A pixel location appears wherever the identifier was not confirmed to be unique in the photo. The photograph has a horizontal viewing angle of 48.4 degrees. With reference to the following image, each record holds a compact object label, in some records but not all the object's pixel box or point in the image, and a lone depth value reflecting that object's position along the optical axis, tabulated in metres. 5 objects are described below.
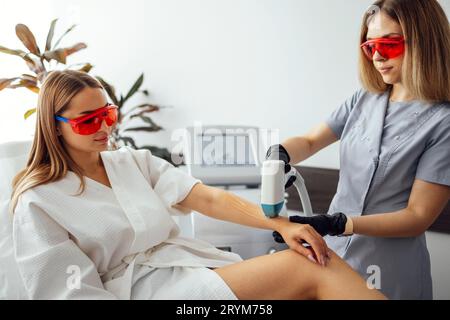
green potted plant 2.52
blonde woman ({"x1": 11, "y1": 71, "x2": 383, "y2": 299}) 1.26
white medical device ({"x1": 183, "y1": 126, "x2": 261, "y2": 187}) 2.17
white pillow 1.39
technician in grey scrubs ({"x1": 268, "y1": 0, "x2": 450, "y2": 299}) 1.40
